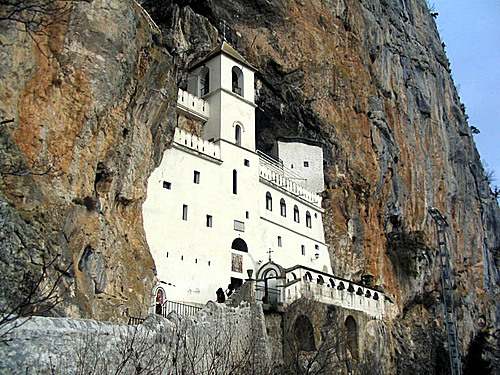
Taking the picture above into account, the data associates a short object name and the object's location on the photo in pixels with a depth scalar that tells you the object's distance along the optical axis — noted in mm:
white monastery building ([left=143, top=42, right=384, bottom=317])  25266
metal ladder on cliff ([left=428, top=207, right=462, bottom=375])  31875
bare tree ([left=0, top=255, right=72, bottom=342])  12273
